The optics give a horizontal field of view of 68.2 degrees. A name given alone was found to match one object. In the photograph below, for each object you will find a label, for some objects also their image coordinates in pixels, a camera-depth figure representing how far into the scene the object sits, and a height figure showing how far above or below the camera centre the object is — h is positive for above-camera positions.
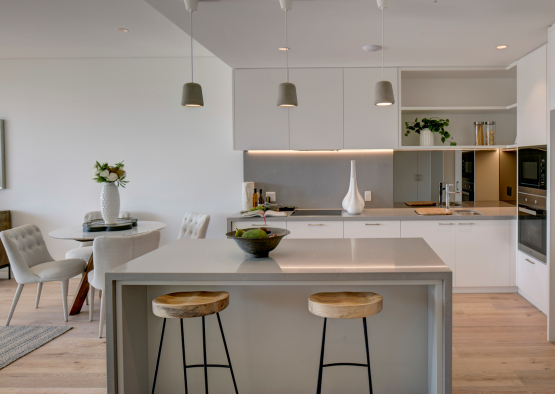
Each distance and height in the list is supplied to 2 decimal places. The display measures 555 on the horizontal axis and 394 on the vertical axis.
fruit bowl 2.09 -0.32
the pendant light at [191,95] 2.62 +0.57
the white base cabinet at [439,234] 4.01 -0.52
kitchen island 2.12 -0.82
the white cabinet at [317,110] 4.25 +0.75
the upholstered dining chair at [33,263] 3.36 -0.66
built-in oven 3.36 -0.40
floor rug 2.93 -1.18
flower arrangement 3.63 +0.11
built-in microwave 3.24 +0.08
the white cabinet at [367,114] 4.24 +0.70
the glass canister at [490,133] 4.43 +0.51
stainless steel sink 4.06 -0.33
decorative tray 3.56 -0.36
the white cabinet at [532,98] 3.45 +0.72
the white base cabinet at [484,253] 3.99 -0.71
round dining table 3.36 -0.41
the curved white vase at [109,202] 3.67 -0.15
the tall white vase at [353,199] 4.12 -0.17
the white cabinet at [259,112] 4.27 +0.75
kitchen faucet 4.30 -0.14
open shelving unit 4.61 +0.91
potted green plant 4.44 +0.57
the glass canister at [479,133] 4.45 +0.51
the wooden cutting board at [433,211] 4.04 -0.30
